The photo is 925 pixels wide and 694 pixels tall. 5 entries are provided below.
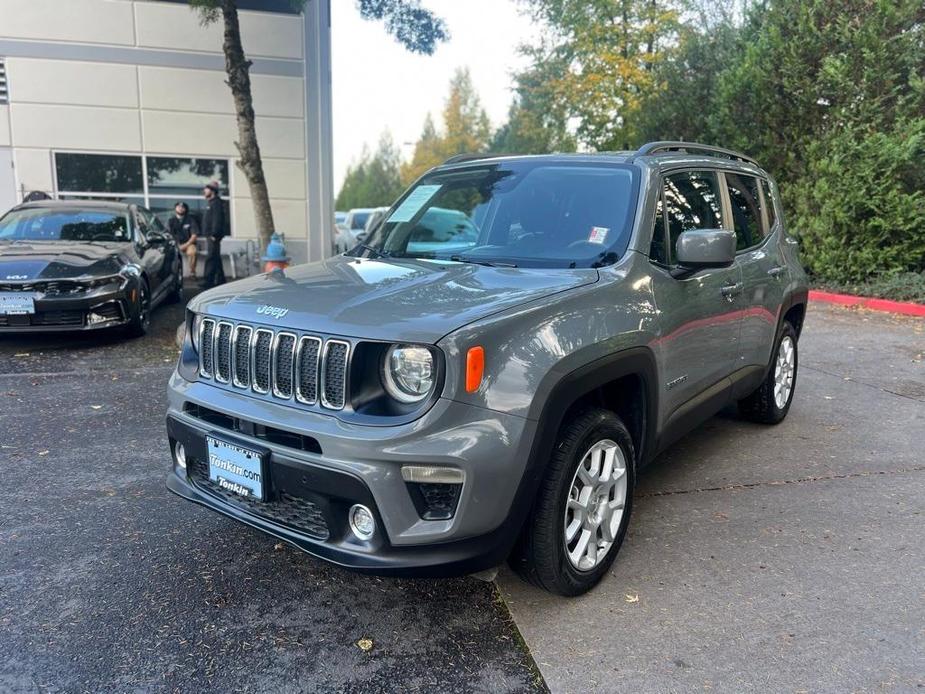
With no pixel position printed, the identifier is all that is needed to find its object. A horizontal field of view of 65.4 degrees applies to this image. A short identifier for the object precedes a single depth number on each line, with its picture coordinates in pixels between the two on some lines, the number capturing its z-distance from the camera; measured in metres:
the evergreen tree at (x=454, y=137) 40.91
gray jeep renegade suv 2.41
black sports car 6.97
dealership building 12.55
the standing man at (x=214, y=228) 11.53
